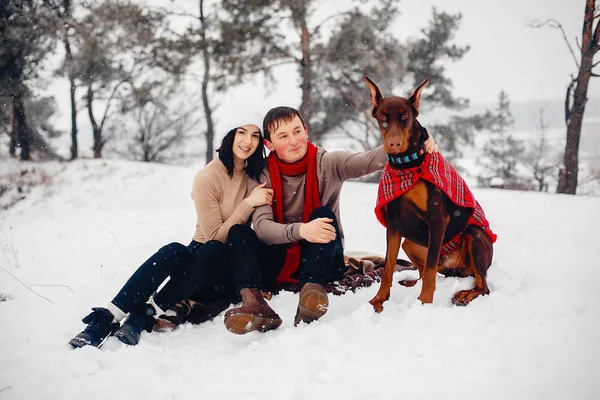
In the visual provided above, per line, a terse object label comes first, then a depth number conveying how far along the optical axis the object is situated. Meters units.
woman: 2.57
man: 2.46
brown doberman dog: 2.31
